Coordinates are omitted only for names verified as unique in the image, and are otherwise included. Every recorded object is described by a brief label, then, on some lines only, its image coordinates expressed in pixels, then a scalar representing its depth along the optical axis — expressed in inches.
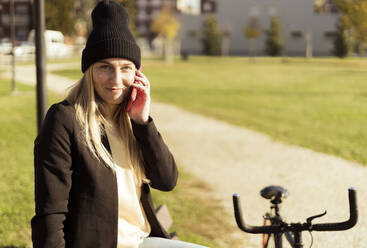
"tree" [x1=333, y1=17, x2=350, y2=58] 2258.9
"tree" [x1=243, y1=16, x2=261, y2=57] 2293.6
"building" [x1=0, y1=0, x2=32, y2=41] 2497.5
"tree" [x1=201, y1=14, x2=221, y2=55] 2421.3
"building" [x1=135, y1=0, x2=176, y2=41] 3838.6
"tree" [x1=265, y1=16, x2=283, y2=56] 2368.4
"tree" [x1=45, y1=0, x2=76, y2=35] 1156.5
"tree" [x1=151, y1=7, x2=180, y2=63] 2036.2
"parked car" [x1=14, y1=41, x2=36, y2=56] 1790.4
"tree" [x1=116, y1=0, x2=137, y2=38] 1543.1
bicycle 68.9
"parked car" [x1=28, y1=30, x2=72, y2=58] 1934.2
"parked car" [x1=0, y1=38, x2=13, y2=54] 1828.2
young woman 84.5
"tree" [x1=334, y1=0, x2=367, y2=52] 846.5
